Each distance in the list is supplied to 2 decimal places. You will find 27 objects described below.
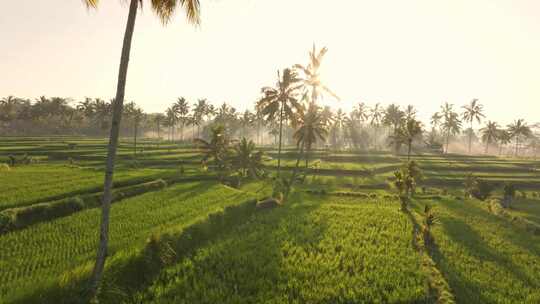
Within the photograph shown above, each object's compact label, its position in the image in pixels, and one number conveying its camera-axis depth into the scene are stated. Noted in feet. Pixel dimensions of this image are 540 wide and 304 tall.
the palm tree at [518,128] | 328.08
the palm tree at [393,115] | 339.36
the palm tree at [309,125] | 147.02
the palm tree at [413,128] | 156.63
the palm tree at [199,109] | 395.36
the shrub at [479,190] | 129.49
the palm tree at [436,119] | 418.92
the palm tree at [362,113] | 418.23
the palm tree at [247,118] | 391.28
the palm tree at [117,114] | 36.63
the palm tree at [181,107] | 338.32
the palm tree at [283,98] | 133.59
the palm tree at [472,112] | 366.43
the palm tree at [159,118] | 349.61
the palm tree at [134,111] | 202.03
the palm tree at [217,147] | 135.23
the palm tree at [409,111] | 370.53
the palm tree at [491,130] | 340.80
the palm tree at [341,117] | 352.90
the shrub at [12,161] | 135.88
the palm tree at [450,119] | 381.87
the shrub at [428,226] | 68.46
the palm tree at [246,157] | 139.23
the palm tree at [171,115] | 336.70
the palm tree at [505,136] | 330.13
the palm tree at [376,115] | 406.00
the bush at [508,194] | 116.82
